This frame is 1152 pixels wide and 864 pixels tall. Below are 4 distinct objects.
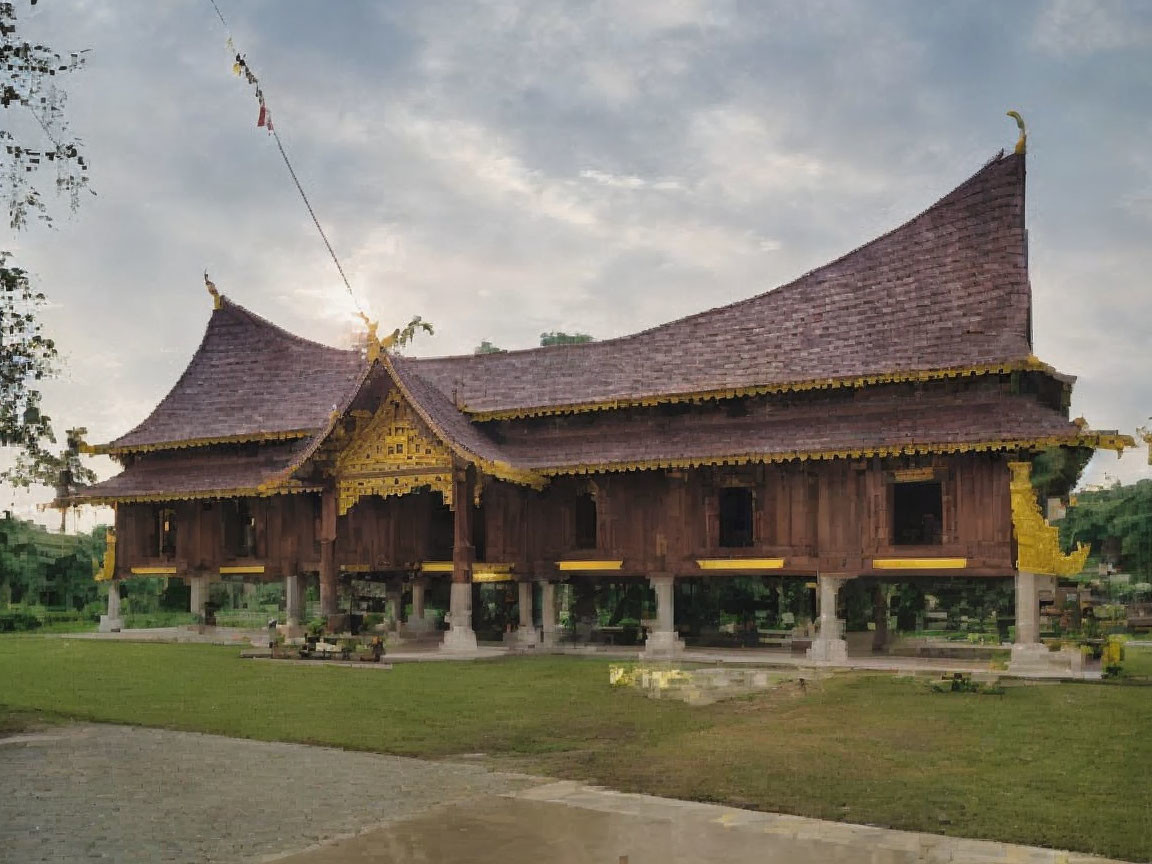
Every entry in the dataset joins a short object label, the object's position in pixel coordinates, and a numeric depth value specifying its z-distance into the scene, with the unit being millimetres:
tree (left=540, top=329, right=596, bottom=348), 61938
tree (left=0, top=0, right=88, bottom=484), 13164
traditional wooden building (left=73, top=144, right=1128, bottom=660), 23641
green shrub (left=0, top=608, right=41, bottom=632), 39250
